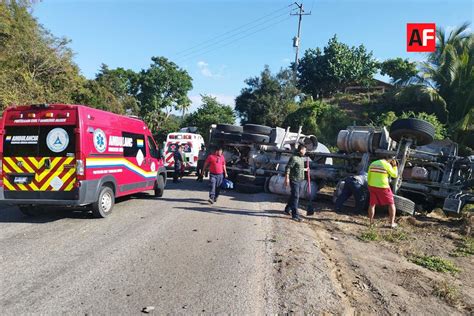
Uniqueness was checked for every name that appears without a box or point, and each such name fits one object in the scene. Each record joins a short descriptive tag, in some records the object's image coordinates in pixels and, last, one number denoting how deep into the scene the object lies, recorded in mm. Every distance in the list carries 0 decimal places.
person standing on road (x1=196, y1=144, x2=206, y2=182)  16703
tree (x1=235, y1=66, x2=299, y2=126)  34688
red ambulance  7656
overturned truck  9258
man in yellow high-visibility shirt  8250
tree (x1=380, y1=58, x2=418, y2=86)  29688
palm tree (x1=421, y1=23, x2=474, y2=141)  20594
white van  19250
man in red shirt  10469
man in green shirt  8695
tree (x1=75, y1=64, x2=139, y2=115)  29131
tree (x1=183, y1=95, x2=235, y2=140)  41844
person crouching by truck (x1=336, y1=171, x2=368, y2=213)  9334
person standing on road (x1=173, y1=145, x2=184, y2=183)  15742
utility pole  36222
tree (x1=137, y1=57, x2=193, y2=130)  46625
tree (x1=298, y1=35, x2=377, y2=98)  37219
